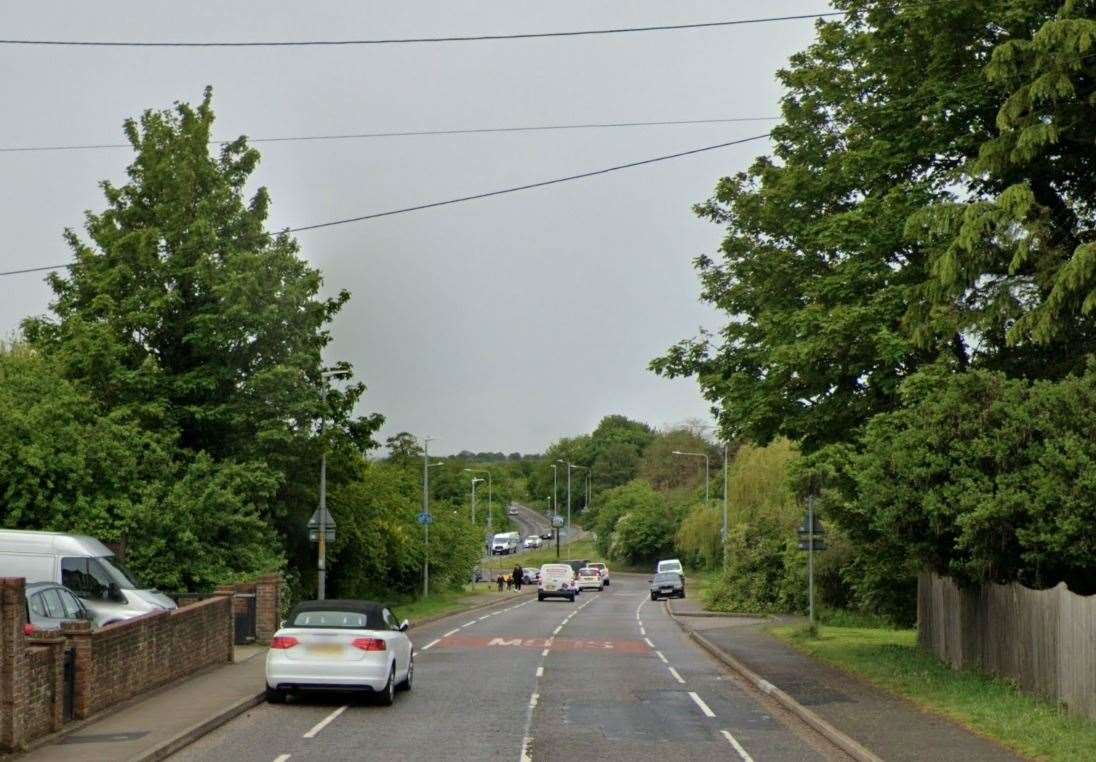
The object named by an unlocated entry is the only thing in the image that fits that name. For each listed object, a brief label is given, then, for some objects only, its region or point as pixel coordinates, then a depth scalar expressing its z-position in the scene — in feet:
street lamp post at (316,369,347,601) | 105.09
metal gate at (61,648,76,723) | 49.88
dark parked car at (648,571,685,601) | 220.43
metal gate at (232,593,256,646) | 89.58
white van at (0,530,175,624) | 73.31
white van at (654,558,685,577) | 240.40
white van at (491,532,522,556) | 463.01
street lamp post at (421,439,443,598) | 194.08
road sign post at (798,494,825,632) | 104.83
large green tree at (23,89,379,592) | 114.11
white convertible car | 57.82
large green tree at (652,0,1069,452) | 70.38
